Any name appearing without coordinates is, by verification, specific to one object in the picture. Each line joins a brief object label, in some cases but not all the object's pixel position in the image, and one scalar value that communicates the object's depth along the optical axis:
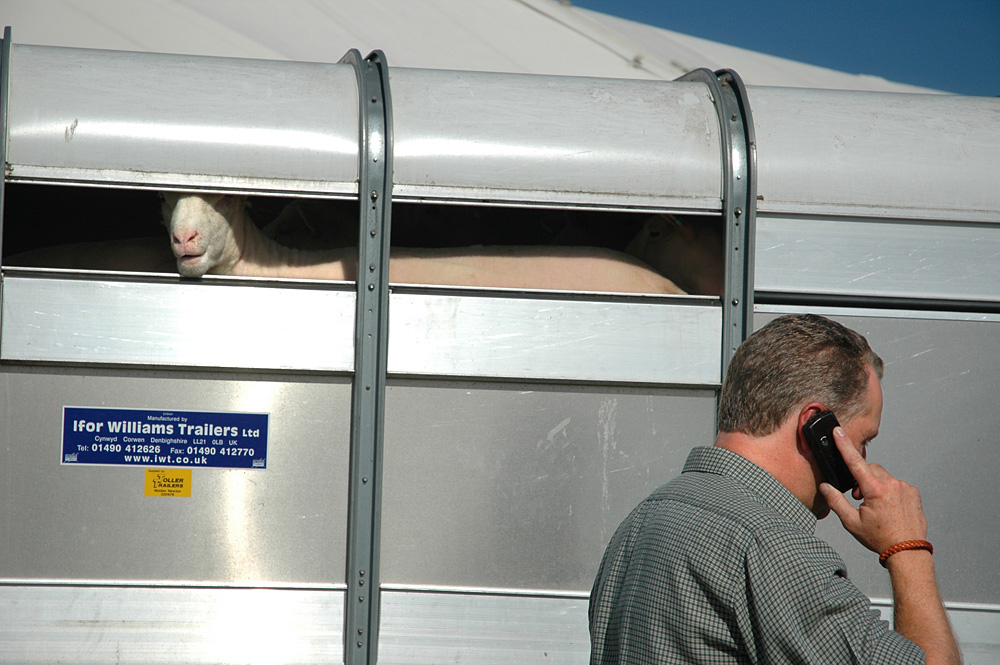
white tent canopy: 8.34
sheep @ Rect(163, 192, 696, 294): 5.11
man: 2.67
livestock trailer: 4.94
